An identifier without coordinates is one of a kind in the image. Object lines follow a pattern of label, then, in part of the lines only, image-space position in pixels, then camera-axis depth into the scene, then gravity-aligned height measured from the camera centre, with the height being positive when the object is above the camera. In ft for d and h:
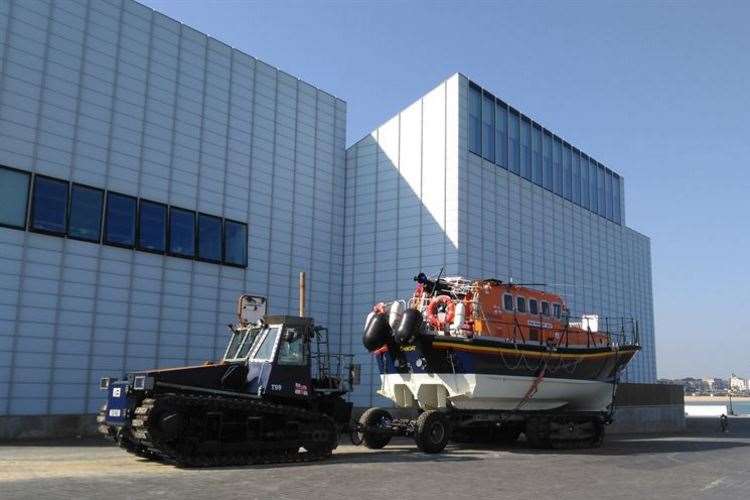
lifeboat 63.26 +1.09
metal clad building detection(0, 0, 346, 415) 75.82 +21.07
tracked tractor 48.93 -3.87
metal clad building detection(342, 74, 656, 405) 103.24 +26.60
